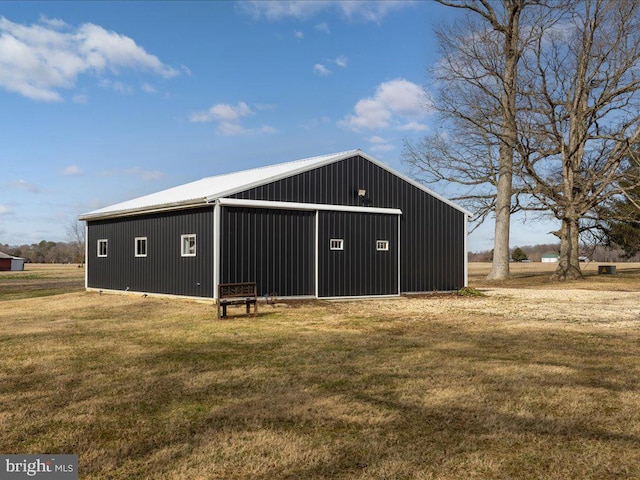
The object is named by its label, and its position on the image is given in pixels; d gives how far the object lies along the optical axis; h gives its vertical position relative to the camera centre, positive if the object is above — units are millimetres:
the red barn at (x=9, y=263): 64250 -510
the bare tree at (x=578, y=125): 27891 +6812
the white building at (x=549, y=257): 116812 +182
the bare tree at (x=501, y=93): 28172 +8202
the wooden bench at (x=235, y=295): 13664 -905
